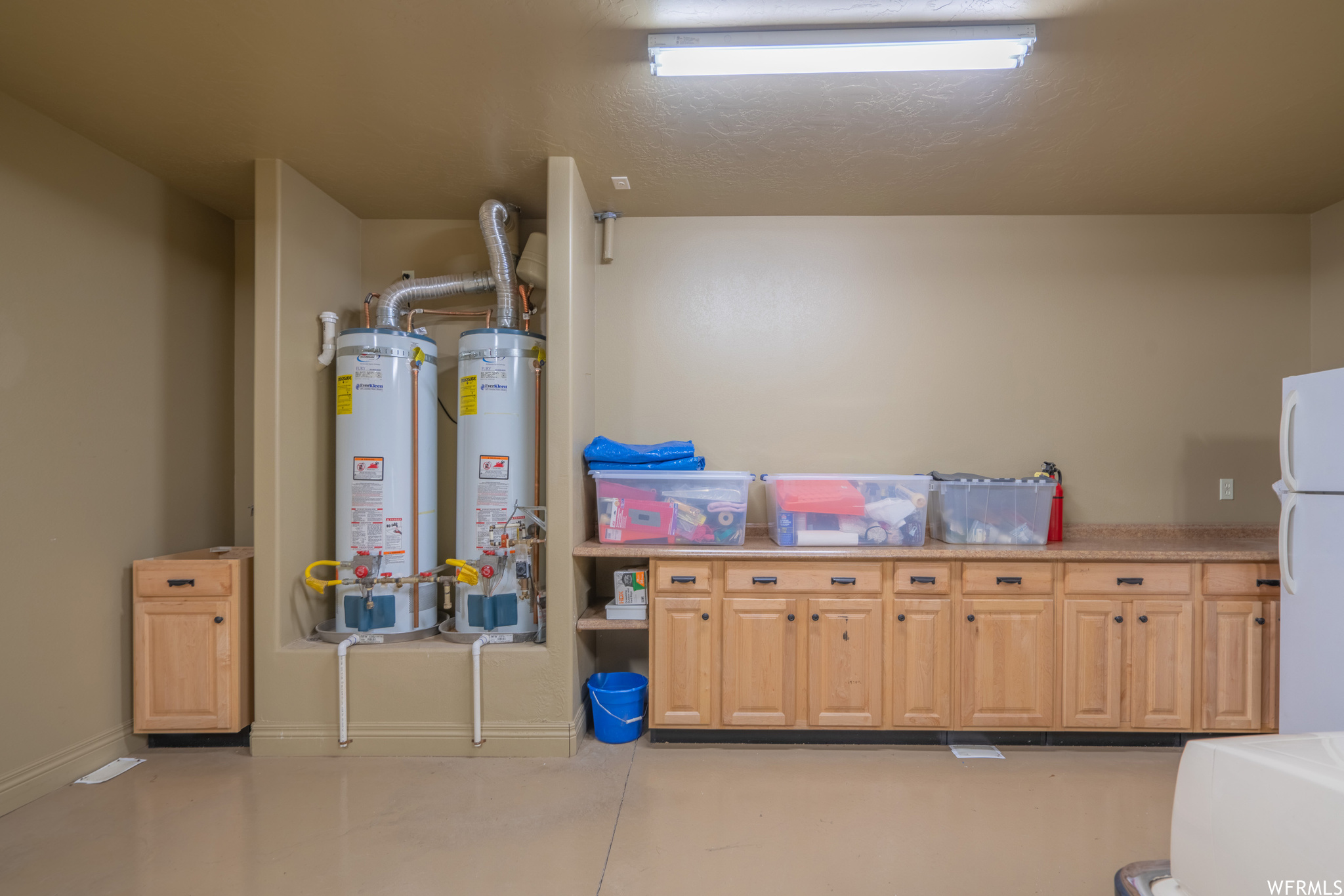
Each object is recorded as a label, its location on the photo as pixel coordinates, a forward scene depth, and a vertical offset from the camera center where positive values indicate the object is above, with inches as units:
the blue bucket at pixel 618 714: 130.3 -52.4
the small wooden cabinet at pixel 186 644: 123.3 -37.3
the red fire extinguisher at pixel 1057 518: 140.3 -15.3
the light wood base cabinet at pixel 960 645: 125.1 -37.5
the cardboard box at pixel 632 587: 132.3 -28.3
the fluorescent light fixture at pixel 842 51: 87.7 +51.8
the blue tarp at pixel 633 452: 132.8 -2.1
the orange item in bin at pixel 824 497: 132.0 -10.6
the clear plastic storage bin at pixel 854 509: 131.3 -12.9
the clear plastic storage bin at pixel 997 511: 132.9 -13.3
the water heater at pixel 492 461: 130.8 -4.0
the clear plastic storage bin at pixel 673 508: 132.3 -13.0
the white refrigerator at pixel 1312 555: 104.6 -17.7
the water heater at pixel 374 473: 131.0 -6.3
